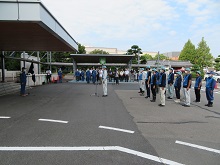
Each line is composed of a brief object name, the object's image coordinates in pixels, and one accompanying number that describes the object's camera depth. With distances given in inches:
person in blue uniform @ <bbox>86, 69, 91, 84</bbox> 986.5
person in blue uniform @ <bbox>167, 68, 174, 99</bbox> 476.7
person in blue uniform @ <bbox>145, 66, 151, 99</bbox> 472.9
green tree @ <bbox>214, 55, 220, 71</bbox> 2009.1
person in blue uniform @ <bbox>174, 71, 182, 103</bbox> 460.4
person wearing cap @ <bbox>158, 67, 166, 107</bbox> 381.4
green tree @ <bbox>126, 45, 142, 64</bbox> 2100.1
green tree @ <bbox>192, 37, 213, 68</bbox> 2089.1
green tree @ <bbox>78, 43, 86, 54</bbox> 2324.1
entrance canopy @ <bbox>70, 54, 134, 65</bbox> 1045.2
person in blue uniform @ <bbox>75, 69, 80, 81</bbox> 1094.3
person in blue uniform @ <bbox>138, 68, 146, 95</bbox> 544.5
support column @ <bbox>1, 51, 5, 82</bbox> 688.0
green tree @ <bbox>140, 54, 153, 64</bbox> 2147.6
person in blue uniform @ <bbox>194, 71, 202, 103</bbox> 456.8
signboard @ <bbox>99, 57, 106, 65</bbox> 1074.1
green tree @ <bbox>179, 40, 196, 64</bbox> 2212.1
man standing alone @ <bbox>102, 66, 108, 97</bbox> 506.3
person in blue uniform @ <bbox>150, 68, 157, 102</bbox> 438.3
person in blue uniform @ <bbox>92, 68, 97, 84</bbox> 946.5
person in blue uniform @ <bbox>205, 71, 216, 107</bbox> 403.9
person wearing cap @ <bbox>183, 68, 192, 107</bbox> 388.8
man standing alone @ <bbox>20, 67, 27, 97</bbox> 497.0
